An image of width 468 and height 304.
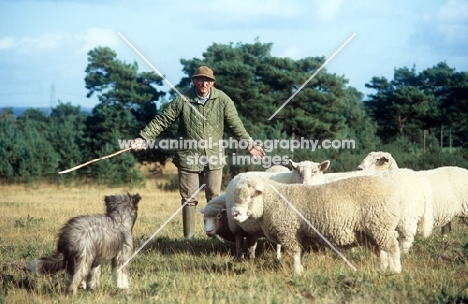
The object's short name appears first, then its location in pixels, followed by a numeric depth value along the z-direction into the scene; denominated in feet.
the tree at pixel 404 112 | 165.07
